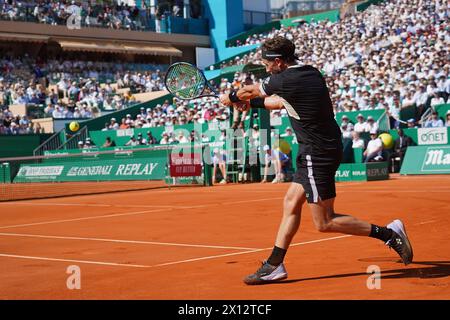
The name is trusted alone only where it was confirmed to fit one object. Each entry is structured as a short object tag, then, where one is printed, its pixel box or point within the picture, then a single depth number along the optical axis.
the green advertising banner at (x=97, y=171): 27.41
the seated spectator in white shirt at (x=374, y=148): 22.75
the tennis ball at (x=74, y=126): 35.72
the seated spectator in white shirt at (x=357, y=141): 23.56
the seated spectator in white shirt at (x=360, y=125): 24.08
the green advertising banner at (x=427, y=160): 22.28
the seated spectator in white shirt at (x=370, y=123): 23.55
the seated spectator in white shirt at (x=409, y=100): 25.23
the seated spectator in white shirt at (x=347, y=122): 24.61
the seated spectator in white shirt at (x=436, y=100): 24.03
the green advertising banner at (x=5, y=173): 32.69
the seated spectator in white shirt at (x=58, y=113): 38.97
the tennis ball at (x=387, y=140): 23.39
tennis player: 6.49
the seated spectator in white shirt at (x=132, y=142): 32.28
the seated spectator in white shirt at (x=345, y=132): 24.03
